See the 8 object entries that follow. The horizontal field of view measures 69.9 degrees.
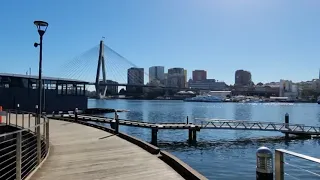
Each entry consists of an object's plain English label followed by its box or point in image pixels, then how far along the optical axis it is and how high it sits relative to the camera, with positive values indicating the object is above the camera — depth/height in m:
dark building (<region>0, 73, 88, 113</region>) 36.09 +0.14
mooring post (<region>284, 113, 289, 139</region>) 23.34 -3.17
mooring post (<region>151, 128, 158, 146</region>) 20.62 -3.81
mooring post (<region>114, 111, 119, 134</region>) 13.21 -1.82
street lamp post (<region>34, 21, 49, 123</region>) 11.21 +3.15
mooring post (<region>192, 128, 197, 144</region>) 21.61 -3.81
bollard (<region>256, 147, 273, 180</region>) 3.34 -1.04
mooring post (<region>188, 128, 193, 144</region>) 21.53 -3.89
